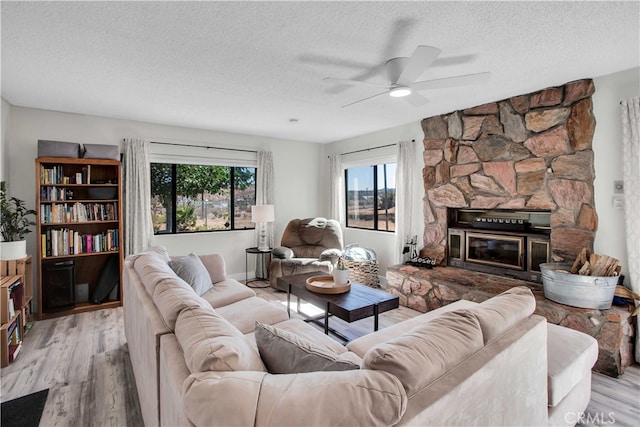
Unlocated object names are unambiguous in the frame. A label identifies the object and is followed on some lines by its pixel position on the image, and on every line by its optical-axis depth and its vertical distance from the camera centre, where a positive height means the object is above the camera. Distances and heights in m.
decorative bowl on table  2.85 -0.70
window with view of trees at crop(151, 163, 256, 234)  4.70 +0.25
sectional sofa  0.85 -0.53
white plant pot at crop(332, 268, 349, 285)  2.95 -0.61
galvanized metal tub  2.53 -0.66
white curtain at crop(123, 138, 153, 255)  4.18 +0.24
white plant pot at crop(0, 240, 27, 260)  3.00 -0.34
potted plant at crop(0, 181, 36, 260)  3.03 -0.16
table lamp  4.95 -0.03
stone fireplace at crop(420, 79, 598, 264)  2.96 +0.53
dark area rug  1.92 -1.25
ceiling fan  2.10 +0.96
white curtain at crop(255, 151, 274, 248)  5.34 +0.55
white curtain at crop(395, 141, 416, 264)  4.49 +0.27
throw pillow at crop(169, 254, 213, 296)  2.80 -0.54
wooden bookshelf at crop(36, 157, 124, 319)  3.56 -0.13
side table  4.97 -0.84
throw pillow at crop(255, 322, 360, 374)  1.11 -0.53
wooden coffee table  2.51 -0.76
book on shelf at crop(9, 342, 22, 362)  2.62 -1.16
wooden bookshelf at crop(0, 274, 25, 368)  2.53 -0.86
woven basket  4.74 -0.91
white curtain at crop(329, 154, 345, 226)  5.75 +0.43
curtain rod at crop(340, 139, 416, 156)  4.81 +1.02
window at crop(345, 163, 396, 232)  5.07 +0.25
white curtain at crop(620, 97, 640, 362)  2.61 +0.21
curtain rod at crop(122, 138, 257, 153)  4.50 +1.01
